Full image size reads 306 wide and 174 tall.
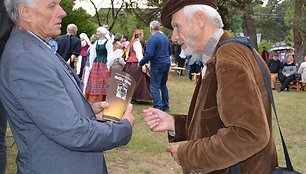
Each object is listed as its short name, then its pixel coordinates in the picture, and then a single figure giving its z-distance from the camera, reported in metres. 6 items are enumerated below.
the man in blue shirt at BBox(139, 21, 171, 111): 8.77
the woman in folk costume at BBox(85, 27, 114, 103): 8.86
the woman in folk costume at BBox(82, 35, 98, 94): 9.07
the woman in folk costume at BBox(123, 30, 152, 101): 10.15
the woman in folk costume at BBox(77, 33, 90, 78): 11.25
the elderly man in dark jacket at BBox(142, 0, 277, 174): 1.76
